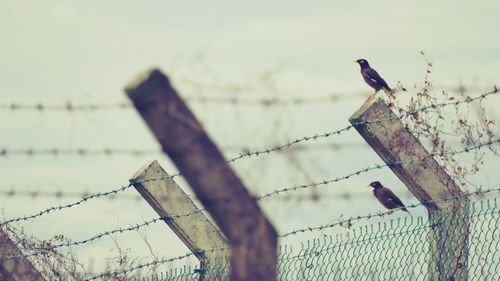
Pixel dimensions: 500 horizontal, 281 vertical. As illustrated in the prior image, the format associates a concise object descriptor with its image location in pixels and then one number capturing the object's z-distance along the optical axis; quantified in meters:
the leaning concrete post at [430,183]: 11.09
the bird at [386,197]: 13.06
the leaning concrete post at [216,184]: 7.23
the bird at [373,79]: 19.44
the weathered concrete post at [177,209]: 13.42
